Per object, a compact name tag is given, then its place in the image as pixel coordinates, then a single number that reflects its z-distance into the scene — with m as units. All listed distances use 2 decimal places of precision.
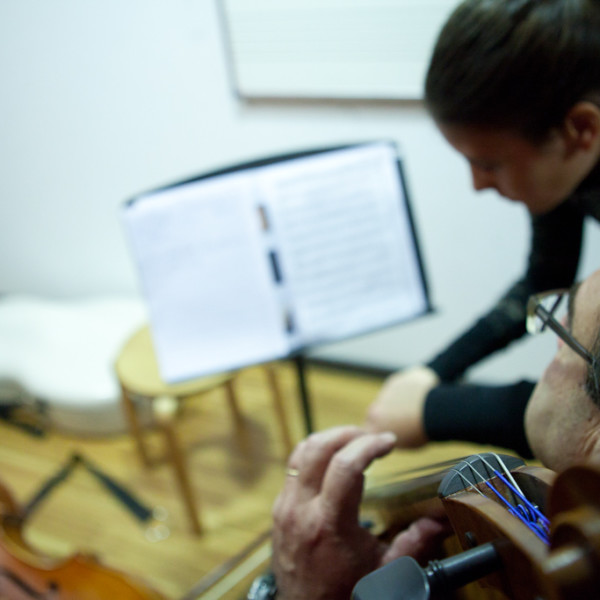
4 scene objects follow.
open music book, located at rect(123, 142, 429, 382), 1.06
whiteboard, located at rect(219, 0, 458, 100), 1.49
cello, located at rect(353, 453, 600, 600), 0.25
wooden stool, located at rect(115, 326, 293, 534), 1.44
